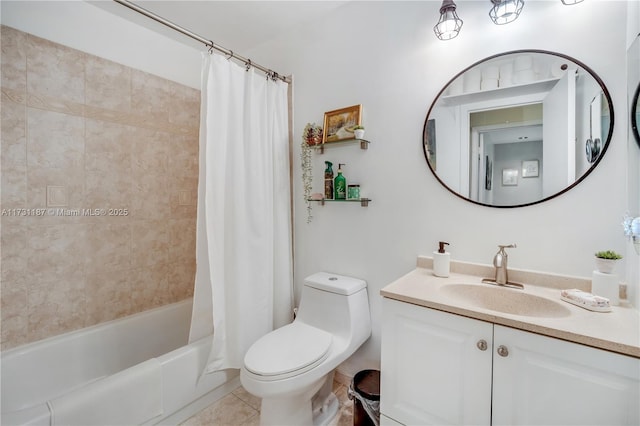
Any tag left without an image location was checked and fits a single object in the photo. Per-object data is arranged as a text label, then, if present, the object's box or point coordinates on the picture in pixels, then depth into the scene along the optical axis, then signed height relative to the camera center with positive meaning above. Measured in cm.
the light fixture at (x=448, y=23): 129 +90
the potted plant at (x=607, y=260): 104 -20
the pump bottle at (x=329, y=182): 186 +17
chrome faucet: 126 -27
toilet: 126 -73
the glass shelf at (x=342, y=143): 174 +43
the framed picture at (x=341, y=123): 176 +56
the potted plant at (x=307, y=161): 198 +35
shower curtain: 159 -2
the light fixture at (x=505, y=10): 121 +88
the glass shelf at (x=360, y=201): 173 +4
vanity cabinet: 80 -57
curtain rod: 127 +92
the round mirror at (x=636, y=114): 101 +35
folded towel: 98 -34
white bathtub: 120 -93
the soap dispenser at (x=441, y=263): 138 -28
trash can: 137 -98
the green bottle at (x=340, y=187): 181 +13
